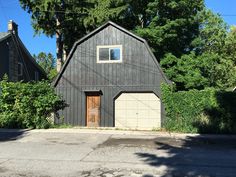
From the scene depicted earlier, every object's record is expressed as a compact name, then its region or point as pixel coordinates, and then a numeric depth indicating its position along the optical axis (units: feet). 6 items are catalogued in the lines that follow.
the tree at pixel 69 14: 55.82
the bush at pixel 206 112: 35.68
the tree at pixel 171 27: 53.47
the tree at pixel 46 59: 183.42
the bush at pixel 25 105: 39.14
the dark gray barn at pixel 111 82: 41.39
